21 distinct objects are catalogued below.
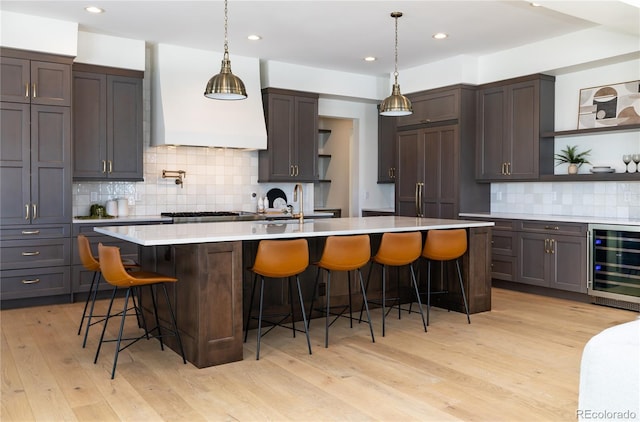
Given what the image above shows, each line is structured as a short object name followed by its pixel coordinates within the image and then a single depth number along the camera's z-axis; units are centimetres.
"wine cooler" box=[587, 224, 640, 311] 518
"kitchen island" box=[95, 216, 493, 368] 356
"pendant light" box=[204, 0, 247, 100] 397
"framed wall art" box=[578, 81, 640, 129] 570
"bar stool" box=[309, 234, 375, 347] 404
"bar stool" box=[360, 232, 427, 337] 441
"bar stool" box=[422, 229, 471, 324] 474
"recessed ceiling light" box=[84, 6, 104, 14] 502
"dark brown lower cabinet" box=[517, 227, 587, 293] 562
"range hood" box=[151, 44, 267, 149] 622
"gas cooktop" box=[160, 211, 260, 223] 622
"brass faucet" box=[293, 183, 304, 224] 448
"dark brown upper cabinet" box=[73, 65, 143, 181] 582
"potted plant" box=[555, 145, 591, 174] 615
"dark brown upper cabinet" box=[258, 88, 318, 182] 711
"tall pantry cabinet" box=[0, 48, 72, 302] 521
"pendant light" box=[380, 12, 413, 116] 499
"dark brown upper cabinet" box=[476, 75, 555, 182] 638
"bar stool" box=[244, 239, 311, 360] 374
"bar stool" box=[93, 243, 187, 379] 337
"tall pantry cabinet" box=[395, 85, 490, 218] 697
